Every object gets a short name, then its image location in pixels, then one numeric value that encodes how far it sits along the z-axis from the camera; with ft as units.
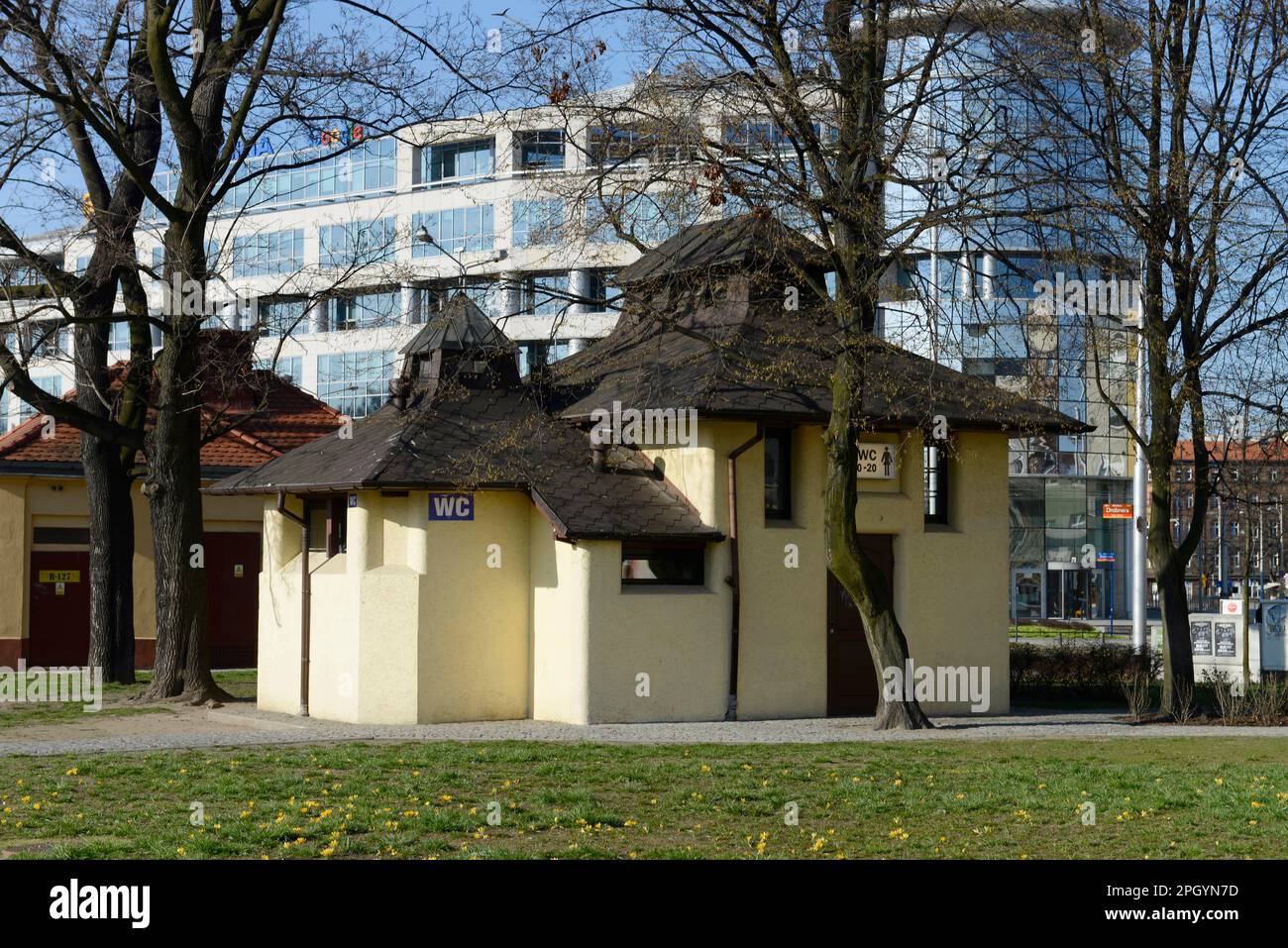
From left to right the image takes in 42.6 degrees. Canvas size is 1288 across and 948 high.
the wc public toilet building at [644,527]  68.08
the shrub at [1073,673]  85.61
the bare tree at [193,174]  73.51
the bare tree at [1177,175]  71.51
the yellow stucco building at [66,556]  99.81
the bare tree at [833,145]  61.46
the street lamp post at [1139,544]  81.82
